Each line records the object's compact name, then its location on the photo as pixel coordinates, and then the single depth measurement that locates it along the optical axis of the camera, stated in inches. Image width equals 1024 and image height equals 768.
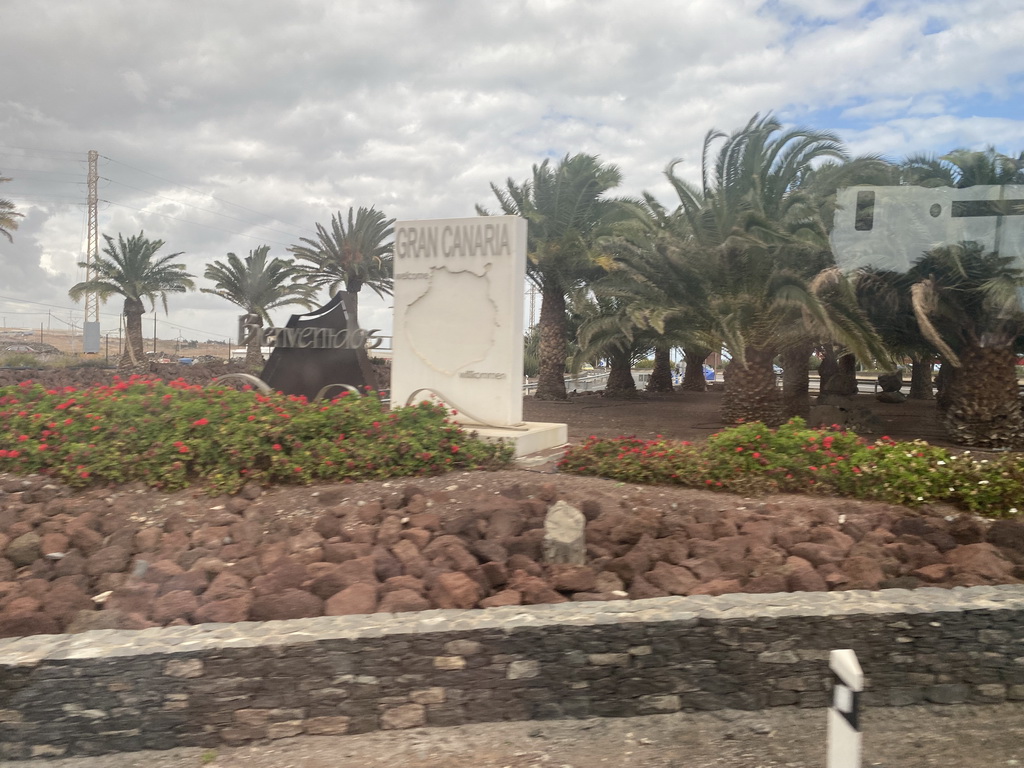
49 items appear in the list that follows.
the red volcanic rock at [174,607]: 150.5
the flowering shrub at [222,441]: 243.6
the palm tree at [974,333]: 415.5
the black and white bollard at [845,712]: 95.7
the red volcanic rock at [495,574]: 163.8
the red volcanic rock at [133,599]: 156.0
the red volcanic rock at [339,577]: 157.3
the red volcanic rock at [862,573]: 165.8
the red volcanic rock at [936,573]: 169.5
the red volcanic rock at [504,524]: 190.1
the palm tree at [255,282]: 1017.5
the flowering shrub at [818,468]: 229.1
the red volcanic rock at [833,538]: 189.5
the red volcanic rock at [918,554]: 181.8
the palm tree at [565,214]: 684.7
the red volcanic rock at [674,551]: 179.5
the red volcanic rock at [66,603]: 150.9
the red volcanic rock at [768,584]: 160.4
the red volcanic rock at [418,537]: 188.2
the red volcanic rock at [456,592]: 151.8
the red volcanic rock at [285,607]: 147.2
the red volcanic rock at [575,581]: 160.2
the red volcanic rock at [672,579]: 162.2
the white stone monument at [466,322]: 339.0
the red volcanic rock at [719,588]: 157.5
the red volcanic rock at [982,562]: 168.7
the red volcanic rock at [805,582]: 161.9
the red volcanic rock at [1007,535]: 188.7
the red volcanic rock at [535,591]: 155.3
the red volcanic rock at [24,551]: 188.9
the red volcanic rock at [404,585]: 157.1
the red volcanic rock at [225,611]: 147.5
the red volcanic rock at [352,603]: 148.7
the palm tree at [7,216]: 946.7
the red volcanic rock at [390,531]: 190.4
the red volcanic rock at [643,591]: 160.1
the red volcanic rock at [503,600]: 150.7
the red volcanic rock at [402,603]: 147.9
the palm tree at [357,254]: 929.5
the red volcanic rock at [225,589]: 156.9
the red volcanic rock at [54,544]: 191.6
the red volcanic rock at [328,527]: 199.6
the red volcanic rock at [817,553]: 179.2
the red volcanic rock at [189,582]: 165.0
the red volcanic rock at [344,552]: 178.1
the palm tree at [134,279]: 997.2
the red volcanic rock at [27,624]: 145.5
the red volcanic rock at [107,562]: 180.7
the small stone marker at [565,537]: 175.2
